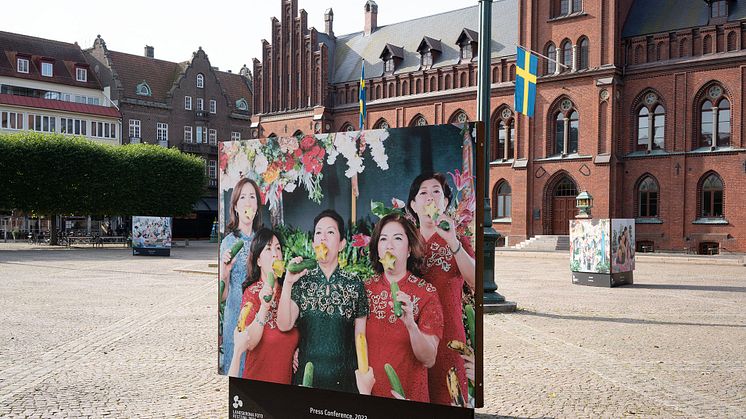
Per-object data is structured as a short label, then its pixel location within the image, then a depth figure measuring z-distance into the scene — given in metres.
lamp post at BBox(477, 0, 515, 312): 13.10
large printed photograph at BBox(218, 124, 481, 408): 4.73
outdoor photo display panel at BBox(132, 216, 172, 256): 33.84
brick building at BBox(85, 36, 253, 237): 62.16
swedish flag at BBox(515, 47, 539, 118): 17.75
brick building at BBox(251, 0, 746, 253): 35.50
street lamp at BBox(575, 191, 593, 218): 31.60
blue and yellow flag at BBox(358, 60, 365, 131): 34.00
